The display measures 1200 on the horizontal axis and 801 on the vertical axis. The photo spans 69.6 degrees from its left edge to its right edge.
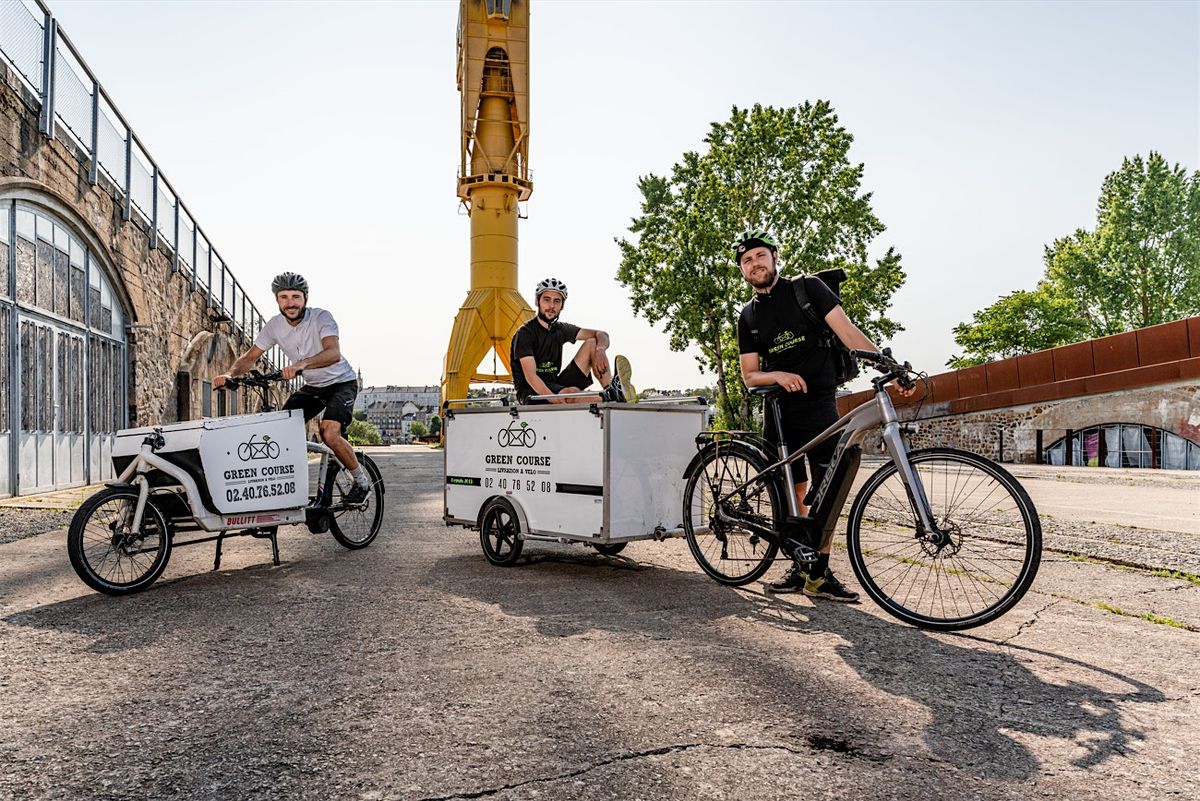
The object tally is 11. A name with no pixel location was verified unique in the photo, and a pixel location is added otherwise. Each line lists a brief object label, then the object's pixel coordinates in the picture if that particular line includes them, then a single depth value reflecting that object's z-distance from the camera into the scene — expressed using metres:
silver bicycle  3.91
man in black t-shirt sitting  6.74
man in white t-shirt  6.43
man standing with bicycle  4.83
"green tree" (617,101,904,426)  33.34
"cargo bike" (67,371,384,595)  5.02
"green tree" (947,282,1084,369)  47.19
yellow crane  33.03
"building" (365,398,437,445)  190.43
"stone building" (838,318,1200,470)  21.53
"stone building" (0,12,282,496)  11.11
